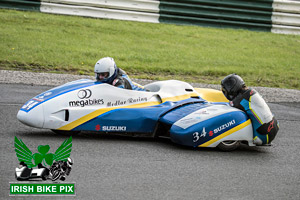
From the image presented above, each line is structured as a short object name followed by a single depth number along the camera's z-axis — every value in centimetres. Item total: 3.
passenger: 1386
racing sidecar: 1345
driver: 1432
